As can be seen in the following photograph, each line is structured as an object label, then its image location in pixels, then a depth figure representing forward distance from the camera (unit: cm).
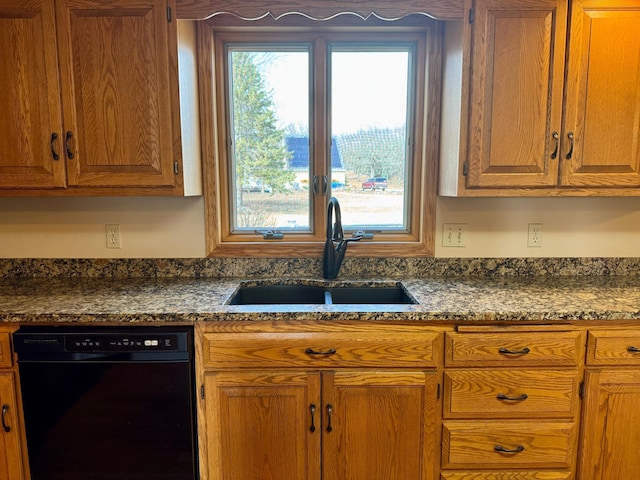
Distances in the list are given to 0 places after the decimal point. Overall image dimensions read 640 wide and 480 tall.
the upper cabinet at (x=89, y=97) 158
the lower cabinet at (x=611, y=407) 149
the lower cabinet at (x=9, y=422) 146
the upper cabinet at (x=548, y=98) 160
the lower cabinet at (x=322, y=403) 149
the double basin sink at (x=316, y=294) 192
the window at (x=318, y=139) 195
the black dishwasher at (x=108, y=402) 145
